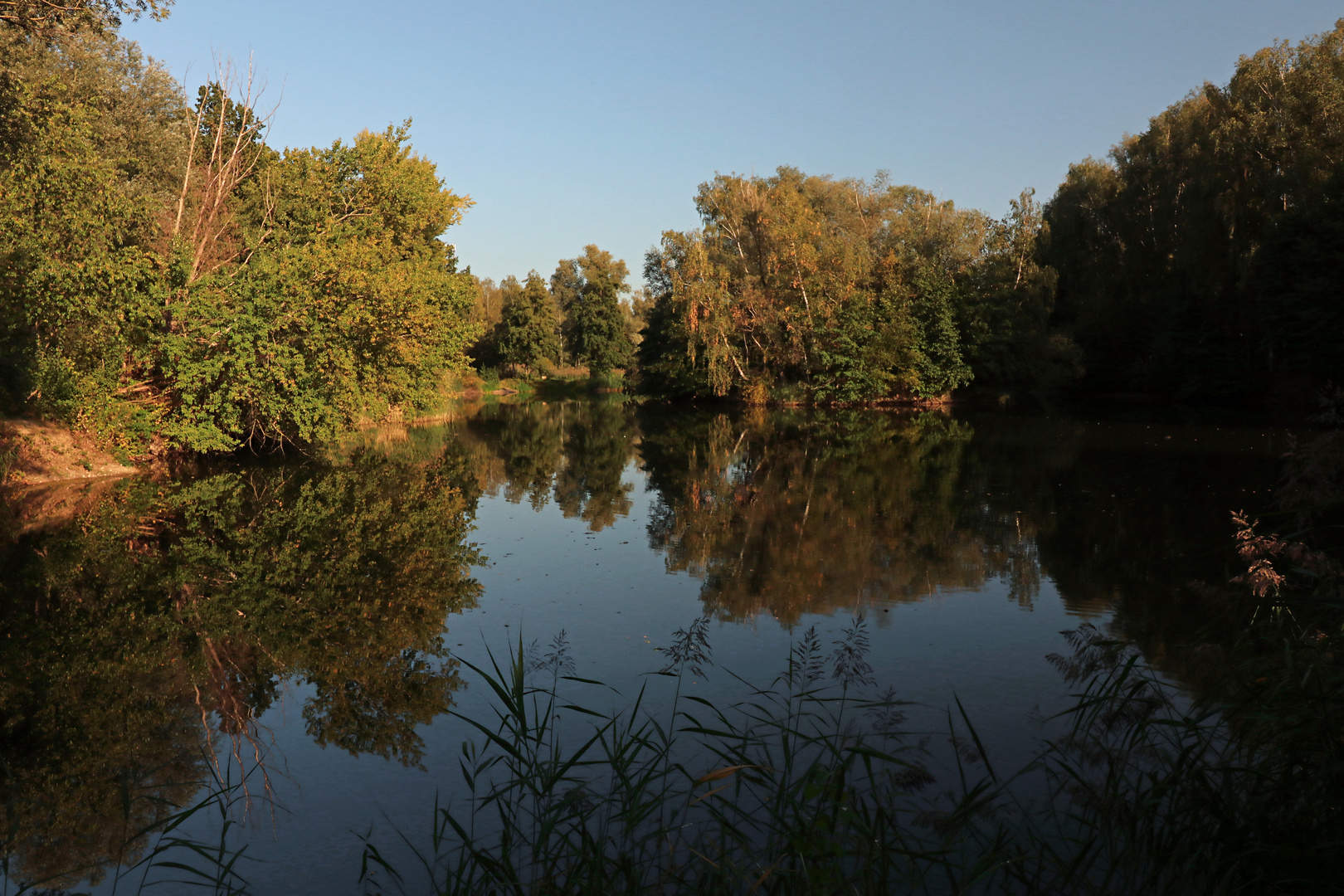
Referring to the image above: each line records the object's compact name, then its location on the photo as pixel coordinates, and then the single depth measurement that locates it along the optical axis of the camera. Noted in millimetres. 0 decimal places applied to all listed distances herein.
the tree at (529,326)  78812
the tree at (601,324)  83438
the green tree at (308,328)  18156
